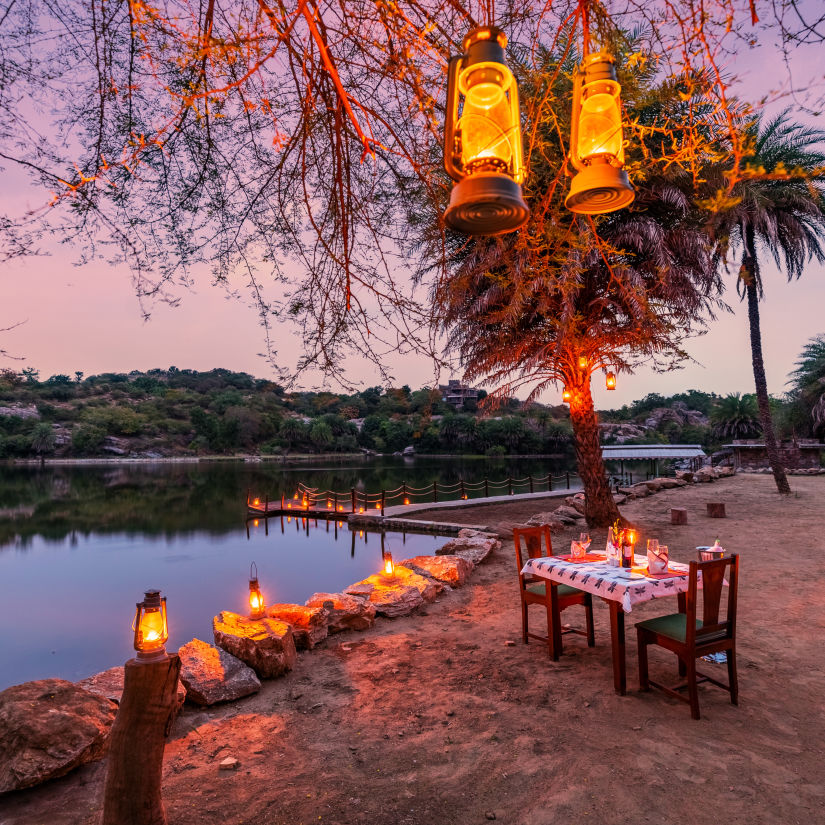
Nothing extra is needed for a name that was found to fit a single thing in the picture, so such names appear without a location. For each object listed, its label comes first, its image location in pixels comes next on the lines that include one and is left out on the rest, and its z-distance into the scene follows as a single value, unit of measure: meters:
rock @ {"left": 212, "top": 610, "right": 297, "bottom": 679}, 4.20
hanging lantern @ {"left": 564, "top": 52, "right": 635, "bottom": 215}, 1.53
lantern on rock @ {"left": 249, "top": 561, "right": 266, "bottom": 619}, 4.99
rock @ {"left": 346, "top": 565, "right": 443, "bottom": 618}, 5.83
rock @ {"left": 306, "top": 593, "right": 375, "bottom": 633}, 5.29
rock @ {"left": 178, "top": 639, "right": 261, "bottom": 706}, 3.75
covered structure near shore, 22.70
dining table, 3.55
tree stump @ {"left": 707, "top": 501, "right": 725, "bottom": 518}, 11.16
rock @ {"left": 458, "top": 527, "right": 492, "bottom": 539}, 10.13
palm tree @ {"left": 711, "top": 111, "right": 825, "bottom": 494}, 12.73
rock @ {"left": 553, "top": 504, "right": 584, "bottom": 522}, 11.33
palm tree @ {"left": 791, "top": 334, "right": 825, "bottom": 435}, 23.89
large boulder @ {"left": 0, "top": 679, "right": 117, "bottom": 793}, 2.72
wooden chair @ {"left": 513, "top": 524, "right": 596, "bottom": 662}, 4.23
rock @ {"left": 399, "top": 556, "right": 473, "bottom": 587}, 6.94
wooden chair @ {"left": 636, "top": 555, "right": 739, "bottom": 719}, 3.24
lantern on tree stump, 2.36
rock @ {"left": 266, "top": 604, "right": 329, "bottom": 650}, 4.86
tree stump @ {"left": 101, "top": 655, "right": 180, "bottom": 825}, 2.20
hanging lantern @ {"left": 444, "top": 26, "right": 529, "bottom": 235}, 1.24
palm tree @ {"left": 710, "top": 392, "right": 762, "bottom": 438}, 31.53
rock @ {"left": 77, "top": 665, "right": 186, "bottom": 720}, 3.52
